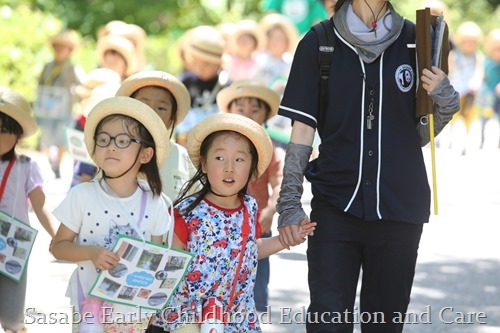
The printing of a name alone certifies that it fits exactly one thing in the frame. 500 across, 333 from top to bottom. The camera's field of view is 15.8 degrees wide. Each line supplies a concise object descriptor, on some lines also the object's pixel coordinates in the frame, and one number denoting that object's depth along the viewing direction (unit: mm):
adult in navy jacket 8105
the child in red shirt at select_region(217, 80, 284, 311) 11341
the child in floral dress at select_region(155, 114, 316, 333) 8177
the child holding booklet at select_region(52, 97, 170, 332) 8135
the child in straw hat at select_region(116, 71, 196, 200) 9881
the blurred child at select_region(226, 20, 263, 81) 25055
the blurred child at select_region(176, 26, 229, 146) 15626
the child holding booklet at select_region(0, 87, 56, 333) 9768
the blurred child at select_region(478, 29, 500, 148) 31601
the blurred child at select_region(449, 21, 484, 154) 30299
